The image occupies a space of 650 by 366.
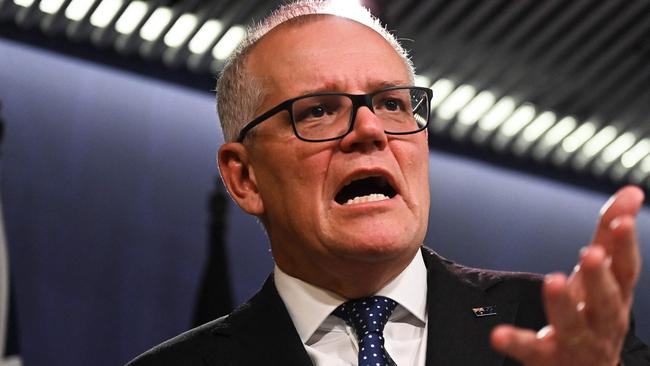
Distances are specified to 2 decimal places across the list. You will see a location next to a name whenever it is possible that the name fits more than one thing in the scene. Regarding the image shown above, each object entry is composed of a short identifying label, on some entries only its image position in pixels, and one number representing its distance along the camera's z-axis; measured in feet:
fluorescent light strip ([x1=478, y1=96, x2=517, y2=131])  18.95
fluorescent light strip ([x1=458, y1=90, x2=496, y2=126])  18.79
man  7.45
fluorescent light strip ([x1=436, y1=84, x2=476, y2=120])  18.57
